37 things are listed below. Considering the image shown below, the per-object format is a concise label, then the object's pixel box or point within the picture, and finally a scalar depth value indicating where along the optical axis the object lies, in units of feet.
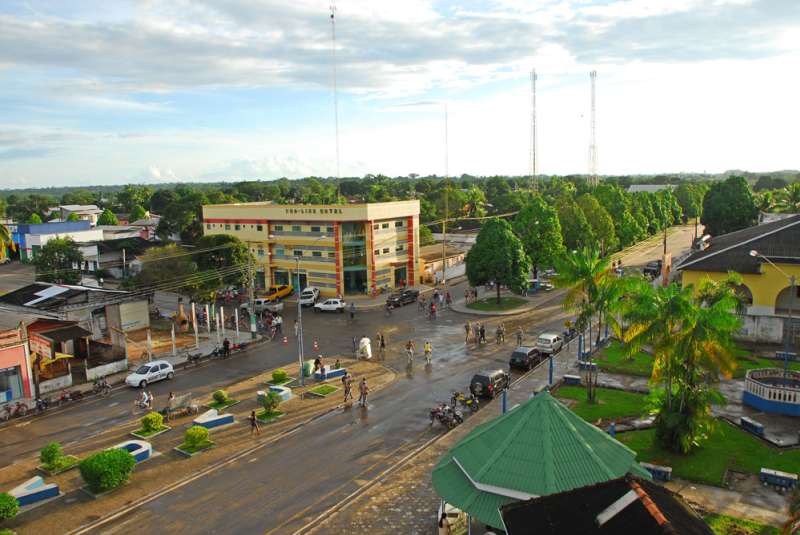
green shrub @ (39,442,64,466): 68.44
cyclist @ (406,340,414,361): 110.83
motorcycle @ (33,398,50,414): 89.61
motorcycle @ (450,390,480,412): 86.17
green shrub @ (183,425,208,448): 72.74
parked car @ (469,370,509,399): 91.20
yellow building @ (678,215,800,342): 119.75
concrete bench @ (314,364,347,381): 103.18
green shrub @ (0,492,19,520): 55.52
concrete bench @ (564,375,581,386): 95.40
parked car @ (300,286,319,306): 173.34
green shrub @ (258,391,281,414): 84.84
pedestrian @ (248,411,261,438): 78.34
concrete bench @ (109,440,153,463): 71.61
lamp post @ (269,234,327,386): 99.40
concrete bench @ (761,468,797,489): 58.59
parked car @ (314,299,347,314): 164.14
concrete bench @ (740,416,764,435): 71.82
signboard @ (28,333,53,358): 97.71
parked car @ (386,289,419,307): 166.79
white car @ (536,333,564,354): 115.96
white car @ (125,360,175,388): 100.89
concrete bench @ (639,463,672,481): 60.95
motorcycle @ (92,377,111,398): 97.60
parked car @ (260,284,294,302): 179.63
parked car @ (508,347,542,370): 105.81
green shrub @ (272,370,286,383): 98.89
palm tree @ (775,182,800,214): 220.02
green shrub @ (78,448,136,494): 62.49
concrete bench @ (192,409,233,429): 81.32
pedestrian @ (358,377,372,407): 88.79
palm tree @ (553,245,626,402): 83.41
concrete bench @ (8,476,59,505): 61.31
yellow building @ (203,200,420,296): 182.80
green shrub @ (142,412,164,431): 79.82
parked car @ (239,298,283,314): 164.76
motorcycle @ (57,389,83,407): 93.97
